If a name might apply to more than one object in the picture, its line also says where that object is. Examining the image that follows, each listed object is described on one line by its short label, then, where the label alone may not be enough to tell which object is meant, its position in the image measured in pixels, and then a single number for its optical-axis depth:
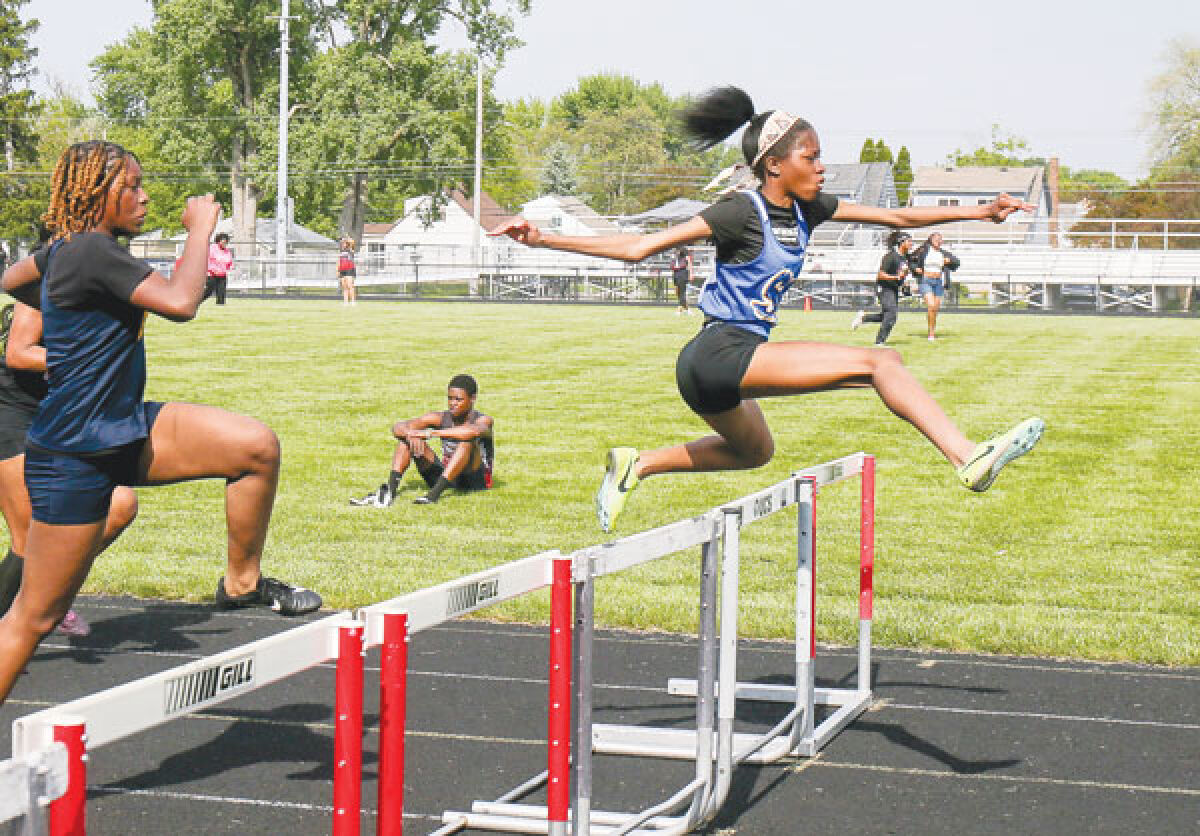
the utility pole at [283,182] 48.41
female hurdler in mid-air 5.75
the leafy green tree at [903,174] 111.19
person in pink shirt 33.06
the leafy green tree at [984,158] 121.47
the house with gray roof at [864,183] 93.00
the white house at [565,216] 97.12
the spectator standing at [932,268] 27.00
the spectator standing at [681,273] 36.66
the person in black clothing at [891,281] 25.77
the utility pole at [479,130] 57.91
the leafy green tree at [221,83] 61.94
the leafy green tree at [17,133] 71.50
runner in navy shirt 4.89
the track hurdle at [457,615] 3.43
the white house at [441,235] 61.37
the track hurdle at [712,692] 4.72
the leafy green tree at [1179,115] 76.62
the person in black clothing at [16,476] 7.06
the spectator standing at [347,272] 38.84
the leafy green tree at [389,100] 61.03
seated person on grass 13.16
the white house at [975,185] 102.79
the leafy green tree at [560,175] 107.38
